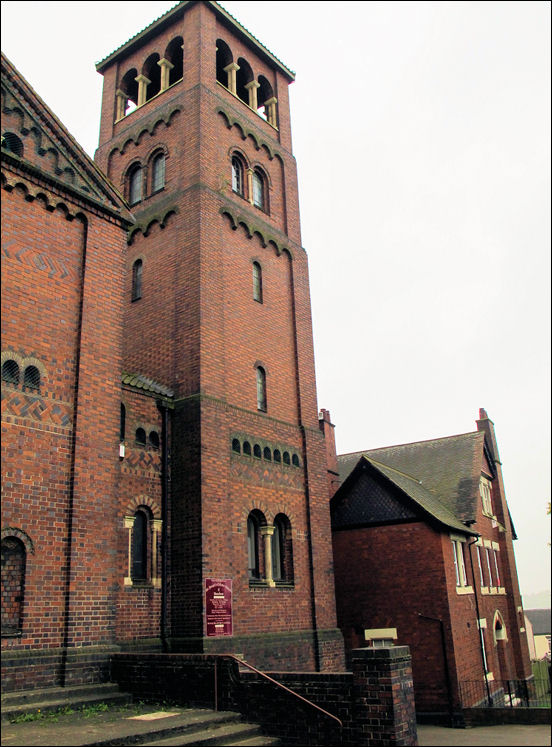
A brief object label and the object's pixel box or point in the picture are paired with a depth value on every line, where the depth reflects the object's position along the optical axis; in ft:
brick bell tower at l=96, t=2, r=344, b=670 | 53.93
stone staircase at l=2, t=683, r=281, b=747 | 31.01
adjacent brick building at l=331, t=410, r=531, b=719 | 68.33
